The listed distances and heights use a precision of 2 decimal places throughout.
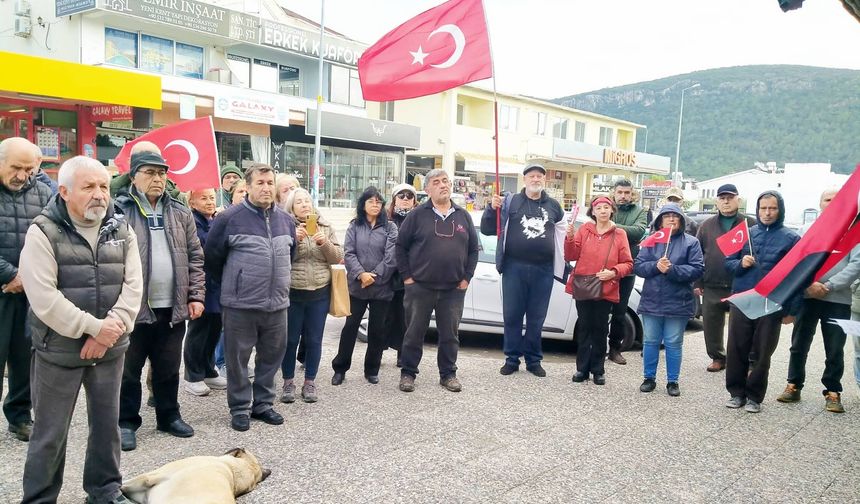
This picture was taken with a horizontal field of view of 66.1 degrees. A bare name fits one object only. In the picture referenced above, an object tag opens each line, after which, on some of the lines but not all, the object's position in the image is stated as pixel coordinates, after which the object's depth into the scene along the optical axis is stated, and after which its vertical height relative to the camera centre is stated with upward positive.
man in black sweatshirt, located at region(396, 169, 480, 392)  5.96 -0.69
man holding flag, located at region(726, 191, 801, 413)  5.62 -0.99
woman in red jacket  6.37 -0.67
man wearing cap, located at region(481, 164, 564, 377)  6.55 -0.63
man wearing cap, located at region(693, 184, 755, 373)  6.76 -0.74
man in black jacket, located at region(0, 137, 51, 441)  4.23 -0.52
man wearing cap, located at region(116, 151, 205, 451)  4.34 -0.71
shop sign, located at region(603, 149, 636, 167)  46.37 +3.24
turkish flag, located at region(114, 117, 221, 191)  5.46 +0.25
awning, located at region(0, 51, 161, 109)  15.35 +2.46
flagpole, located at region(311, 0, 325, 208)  23.69 +1.30
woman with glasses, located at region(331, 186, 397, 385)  6.03 -0.72
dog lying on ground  3.30 -1.55
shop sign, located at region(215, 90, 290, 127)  23.06 +2.86
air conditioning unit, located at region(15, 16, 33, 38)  22.97 +5.28
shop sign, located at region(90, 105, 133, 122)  18.58 +1.93
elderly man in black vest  3.24 -0.69
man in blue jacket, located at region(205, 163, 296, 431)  4.78 -0.65
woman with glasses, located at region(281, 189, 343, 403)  5.43 -0.79
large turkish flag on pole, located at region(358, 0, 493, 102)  6.34 +1.36
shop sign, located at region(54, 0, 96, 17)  20.48 +5.44
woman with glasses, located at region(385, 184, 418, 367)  6.59 -1.02
